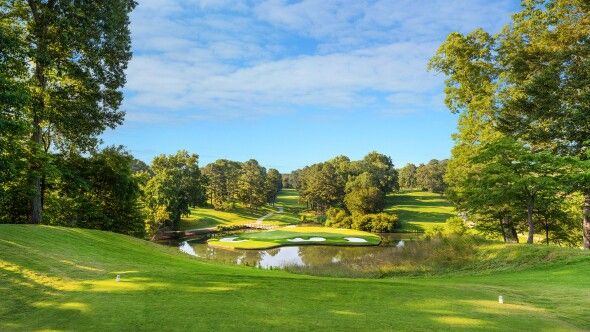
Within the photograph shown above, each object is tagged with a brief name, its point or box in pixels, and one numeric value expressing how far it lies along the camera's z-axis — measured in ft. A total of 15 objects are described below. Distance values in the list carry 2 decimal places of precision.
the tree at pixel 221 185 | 369.50
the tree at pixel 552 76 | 78.23
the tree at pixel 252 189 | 365.81
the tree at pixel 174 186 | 211.00
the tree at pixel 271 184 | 402.87
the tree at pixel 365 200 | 274.16
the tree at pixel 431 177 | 450.71
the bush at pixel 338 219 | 266.98
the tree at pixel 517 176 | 69.05
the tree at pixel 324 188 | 339.16
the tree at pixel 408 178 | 558.60
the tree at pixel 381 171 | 358.27
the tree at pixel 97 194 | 90.74
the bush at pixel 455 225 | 118.11
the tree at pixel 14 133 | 44.91
